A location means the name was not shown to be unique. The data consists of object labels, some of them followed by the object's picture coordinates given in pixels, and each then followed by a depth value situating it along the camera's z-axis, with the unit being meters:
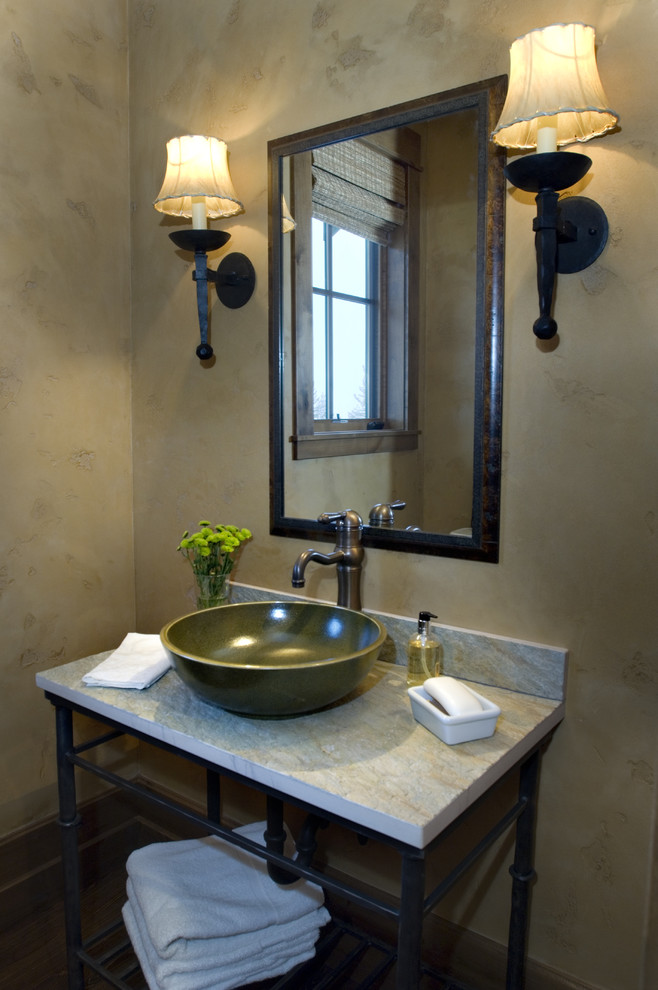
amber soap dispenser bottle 1.31
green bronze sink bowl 1.08
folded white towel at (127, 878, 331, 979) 1.27
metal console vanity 0.92
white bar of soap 1.09
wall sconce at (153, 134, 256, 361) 1.58
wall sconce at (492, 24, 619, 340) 1.09
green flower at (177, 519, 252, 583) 1.57
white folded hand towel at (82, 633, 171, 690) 1.33
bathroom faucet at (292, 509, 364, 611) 1.46
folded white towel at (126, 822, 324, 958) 1.31
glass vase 1.58
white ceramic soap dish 1.08
